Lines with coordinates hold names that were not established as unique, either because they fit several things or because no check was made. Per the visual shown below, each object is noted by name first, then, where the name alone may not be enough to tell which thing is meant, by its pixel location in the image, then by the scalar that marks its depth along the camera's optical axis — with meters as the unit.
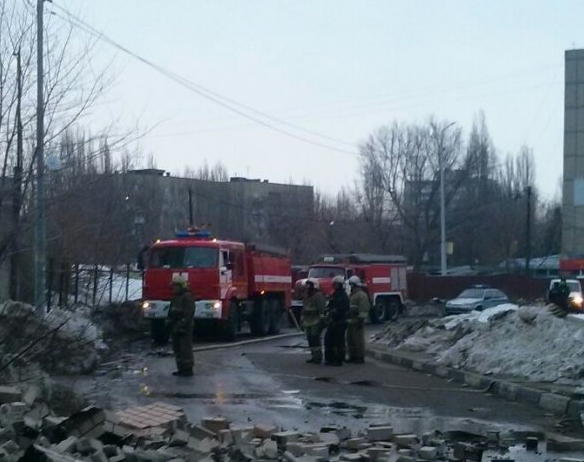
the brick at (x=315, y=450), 10.16
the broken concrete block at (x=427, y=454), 10.38
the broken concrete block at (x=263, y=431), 10.75
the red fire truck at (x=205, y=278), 26.45
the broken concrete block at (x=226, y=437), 10.45
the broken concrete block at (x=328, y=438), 10.68
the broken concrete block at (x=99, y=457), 8.55
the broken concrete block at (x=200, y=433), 10.18
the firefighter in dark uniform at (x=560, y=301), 20.84
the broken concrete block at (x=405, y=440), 10.84
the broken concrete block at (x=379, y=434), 11.02
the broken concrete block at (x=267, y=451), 9.93
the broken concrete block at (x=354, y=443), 10.61
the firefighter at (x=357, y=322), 21.02
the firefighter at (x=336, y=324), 20.38
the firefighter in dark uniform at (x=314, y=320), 21.19
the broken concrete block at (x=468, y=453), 10.34
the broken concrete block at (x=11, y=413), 9.13
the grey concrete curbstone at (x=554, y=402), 14.77
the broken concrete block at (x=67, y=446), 8.52
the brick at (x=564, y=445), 11.34
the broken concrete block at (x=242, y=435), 10.43
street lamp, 49.38
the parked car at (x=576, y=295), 38.31
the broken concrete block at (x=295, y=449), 10.07
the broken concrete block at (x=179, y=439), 10.16
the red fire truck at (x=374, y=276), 38.22
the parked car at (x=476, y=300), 41.81
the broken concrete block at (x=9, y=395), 10.27
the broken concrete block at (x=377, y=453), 10.05
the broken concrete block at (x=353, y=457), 9.84
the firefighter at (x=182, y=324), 18.28
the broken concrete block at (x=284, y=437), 10.52
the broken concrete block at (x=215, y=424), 10.95
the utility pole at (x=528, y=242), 57.72
